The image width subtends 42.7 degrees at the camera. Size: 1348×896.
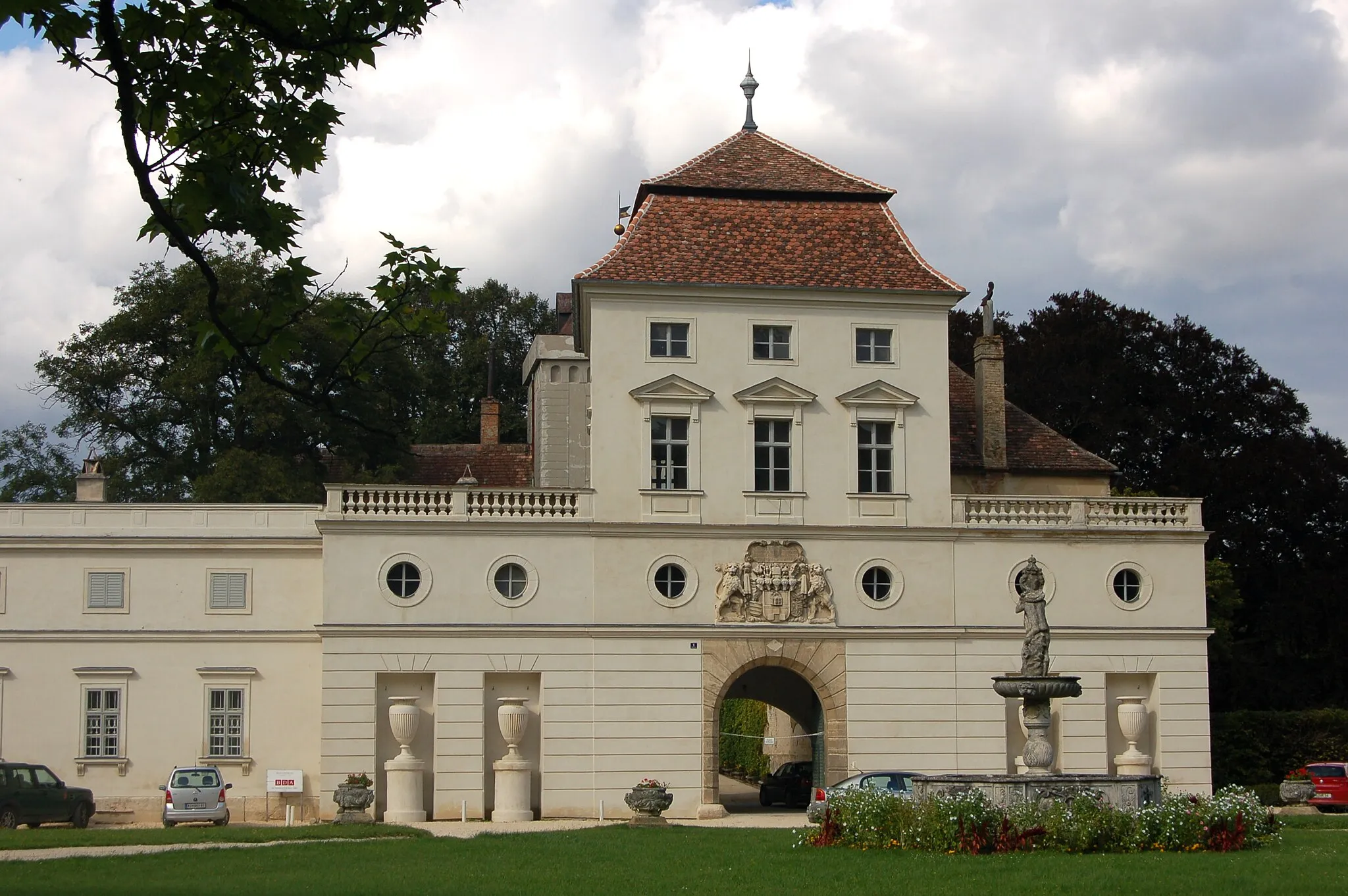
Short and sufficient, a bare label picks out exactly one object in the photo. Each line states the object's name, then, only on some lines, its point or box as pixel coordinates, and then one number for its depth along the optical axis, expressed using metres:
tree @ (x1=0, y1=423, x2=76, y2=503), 55.75
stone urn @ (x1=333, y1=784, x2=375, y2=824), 34.47
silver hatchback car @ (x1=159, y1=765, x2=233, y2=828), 34.00
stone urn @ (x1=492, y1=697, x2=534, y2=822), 36.72
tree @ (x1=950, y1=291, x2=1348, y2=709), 51.50
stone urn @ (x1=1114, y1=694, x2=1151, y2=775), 38.38
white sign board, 37.38
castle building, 37.88
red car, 38.62
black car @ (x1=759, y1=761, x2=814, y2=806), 41.97
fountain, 24.14
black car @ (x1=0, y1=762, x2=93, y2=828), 33.09
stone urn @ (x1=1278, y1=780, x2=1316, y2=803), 38.88
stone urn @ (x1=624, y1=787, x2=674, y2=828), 32.97
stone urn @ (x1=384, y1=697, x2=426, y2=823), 36.31
